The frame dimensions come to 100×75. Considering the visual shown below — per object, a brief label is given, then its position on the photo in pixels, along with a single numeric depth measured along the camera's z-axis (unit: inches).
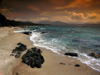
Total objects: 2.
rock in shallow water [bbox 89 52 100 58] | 384.0
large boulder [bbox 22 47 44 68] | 267.0
